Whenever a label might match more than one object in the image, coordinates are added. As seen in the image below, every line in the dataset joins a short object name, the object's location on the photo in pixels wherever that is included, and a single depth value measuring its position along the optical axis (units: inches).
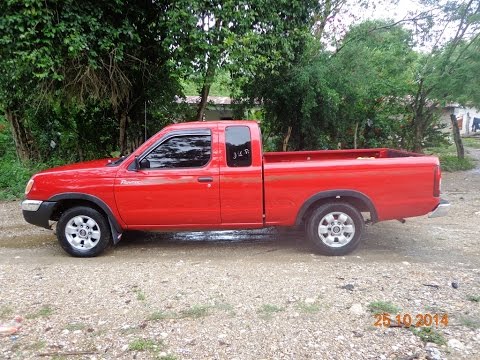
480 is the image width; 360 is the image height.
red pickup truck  204.5
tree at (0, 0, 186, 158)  276.2
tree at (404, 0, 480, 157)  415.2
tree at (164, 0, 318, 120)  301.7
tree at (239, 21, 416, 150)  390.3
